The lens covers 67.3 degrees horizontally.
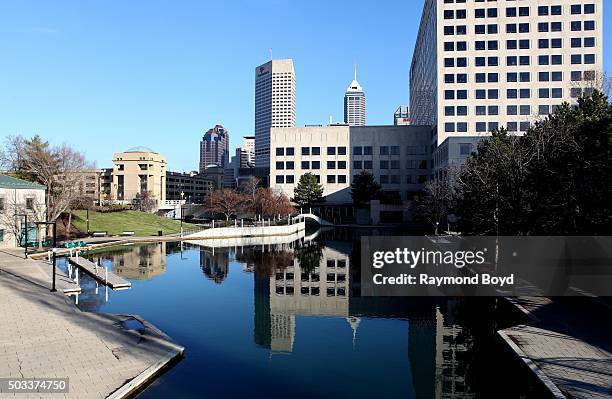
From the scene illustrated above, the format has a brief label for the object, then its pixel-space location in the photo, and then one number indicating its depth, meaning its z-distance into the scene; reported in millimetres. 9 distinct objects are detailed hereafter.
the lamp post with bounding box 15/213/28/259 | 39688
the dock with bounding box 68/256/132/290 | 30922
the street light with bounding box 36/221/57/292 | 26070
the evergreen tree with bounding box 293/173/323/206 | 107125
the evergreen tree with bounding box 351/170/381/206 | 102375
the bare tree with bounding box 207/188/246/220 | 92000
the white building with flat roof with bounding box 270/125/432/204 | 107750
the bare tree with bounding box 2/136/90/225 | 55812
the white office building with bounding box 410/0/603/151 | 86312
